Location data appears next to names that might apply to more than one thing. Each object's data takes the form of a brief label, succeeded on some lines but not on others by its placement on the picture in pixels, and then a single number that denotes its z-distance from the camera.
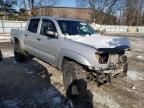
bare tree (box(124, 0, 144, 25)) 32.49
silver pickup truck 2.48
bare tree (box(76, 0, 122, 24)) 28.11
